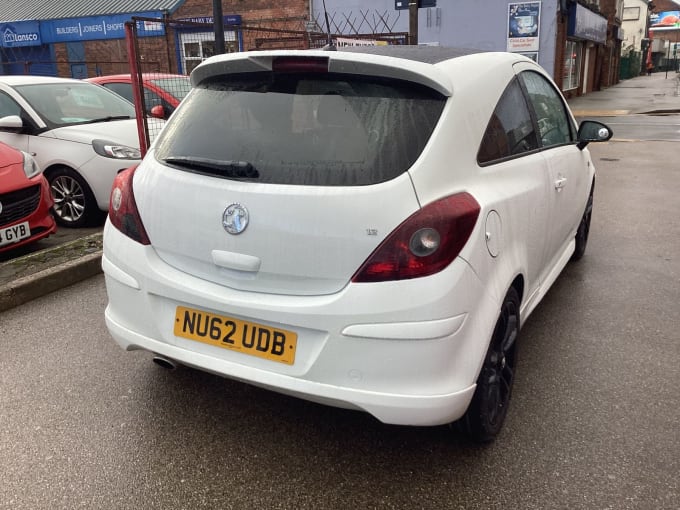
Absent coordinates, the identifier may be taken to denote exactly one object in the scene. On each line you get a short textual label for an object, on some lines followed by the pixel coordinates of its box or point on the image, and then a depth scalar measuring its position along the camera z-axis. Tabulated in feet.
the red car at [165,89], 25.22
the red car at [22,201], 15.96
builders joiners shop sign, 82.02
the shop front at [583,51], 80.24
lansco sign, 87.61
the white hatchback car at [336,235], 7.02
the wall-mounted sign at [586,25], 77.56
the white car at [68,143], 20.39
